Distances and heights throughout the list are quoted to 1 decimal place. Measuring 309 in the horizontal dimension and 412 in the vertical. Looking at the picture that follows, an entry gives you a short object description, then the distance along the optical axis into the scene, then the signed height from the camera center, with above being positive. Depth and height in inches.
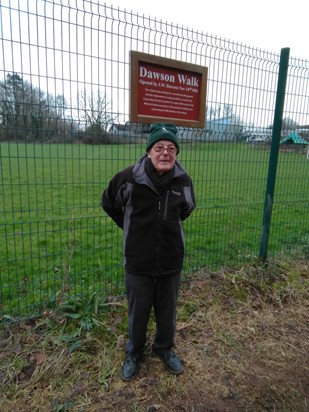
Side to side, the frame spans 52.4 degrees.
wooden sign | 129.0 +23.0
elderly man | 92.0 -23.0
